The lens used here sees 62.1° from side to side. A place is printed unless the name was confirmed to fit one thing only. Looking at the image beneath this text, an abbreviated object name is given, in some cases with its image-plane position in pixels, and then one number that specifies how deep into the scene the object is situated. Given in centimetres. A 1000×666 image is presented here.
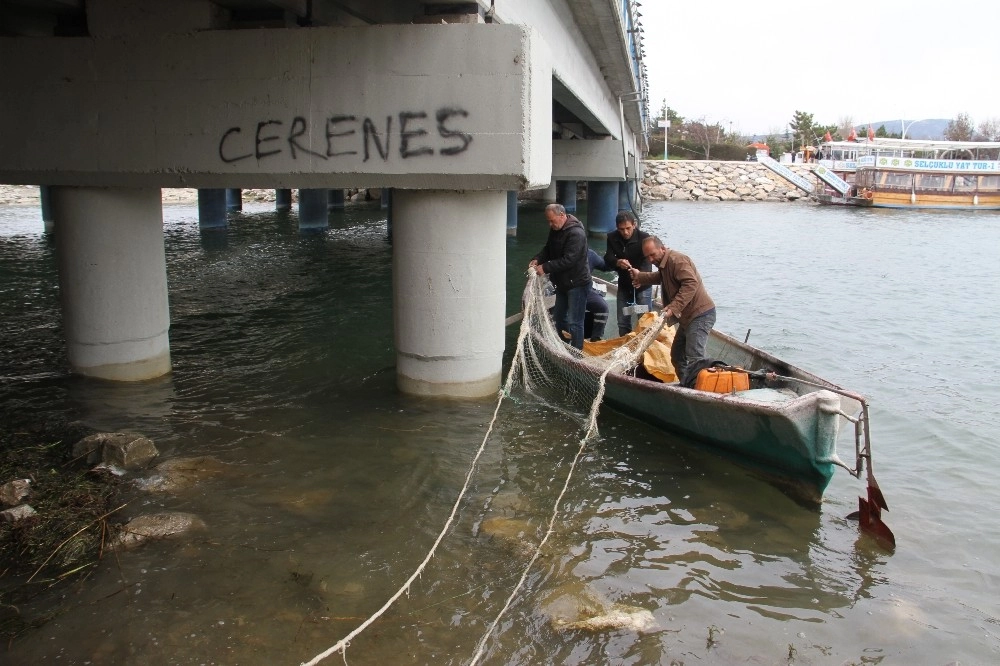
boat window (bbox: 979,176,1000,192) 5291
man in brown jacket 817
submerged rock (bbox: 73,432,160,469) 695
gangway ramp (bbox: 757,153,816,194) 6016
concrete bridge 789
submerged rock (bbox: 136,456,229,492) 661
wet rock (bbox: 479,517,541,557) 598
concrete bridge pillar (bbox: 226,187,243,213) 3938
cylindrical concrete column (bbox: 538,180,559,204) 4494
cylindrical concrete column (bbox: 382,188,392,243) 2738
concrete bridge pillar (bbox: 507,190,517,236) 3048
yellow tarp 895
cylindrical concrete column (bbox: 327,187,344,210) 4041
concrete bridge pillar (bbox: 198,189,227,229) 2830
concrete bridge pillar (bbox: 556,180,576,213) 4228
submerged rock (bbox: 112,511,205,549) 568
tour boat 5288
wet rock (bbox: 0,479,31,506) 594
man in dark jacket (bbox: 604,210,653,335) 998
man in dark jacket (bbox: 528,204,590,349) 985
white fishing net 877
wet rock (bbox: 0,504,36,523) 567
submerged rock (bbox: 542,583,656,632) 499
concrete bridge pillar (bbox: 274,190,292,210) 3938
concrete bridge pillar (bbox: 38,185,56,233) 2788
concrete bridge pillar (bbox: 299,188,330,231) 2868
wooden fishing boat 644
